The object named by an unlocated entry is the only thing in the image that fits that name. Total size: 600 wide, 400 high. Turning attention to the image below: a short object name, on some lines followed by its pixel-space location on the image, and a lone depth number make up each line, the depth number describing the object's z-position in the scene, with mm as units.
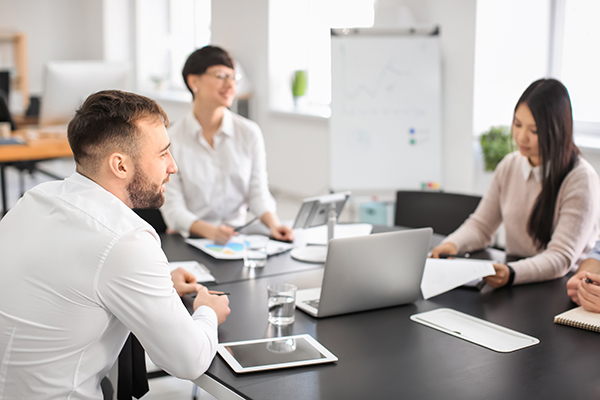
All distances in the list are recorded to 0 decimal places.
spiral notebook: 1458
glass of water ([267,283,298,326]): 1475
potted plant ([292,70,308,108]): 5979
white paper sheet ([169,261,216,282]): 1805
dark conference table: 1150
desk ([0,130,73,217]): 3979
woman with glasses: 2594
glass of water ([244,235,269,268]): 1953
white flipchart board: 3834
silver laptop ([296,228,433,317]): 1466
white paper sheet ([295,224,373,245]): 2309
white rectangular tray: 1373
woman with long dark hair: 1881
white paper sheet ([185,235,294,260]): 2066
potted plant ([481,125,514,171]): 3945
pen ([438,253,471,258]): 2071
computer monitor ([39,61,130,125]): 3791
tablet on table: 1236
